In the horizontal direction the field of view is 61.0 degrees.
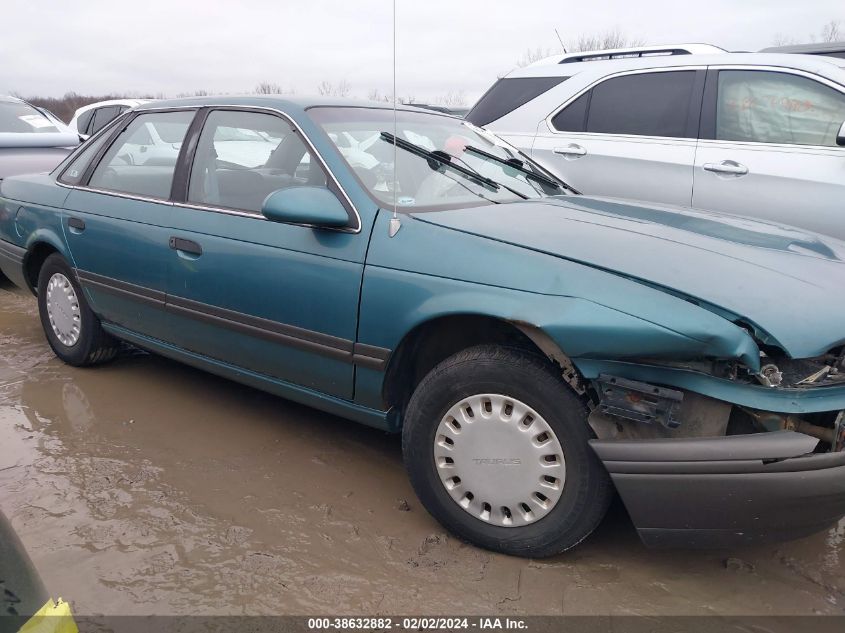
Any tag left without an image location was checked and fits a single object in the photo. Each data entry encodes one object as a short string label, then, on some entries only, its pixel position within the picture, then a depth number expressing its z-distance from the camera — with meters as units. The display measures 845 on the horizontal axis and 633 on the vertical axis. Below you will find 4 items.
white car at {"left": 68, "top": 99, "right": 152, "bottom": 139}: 11.02
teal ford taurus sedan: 2.04
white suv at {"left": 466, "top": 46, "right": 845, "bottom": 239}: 4.02
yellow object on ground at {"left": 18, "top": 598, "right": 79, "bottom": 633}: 1.17
